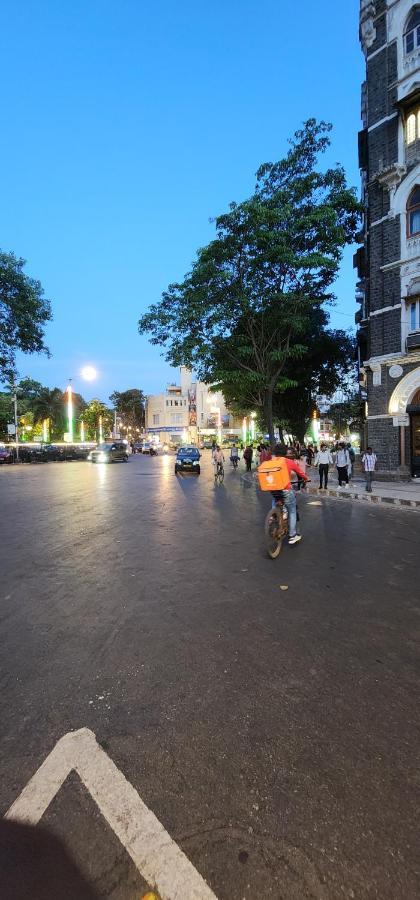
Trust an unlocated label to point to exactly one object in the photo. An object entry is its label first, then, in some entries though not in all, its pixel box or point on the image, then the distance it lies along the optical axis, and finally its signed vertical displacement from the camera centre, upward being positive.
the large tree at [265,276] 20.64 +7.98
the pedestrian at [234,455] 32.39 -1.28
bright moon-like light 41.63 +6.68
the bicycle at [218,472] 20.67 -1.58
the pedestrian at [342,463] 16.74 -1.07
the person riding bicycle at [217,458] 20.48 -0.93
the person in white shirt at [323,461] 16.62 -0.95
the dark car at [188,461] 25.83 -1.25
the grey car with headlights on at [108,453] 39.22 -1.00
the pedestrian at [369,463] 15.79 -1.03
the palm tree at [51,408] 70.50 +5.72
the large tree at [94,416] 84.12 +5.00
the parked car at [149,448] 63.64 -1.11
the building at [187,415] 101.50 +6.21
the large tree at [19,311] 28.84 +8.92
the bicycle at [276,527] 6.64 -1.41
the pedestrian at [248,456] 29.03 -1.19
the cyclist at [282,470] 7.09 -0.53
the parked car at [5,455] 38.49 -0.92
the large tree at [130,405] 123.31 +10.01
